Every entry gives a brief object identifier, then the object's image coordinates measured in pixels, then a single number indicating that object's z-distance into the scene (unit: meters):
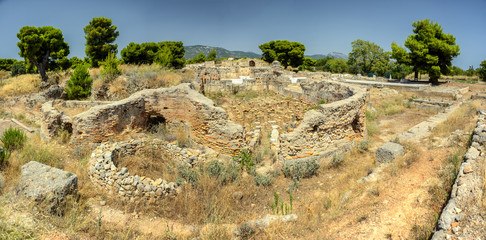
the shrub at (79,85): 13.54
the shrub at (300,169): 6.73
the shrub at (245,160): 6.84
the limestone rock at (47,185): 4.21
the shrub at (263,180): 6.26
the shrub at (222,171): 6.12
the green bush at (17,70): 25.20
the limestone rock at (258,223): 4.06
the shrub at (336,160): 7.35
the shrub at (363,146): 8.41
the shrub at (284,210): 4.76
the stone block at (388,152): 6.98
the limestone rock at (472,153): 5.48
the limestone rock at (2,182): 4.81
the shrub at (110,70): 14.57
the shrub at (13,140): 6.75
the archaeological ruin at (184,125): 5.34
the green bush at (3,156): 5.77
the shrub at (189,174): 5.87
